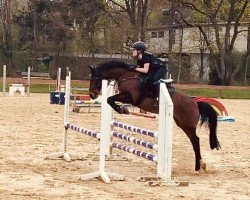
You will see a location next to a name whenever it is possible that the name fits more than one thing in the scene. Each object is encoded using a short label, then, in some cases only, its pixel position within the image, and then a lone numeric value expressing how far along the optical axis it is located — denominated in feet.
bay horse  31.37
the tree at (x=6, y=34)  151.66
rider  30.89
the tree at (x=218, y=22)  150.51
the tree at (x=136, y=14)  154.93
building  162.57
